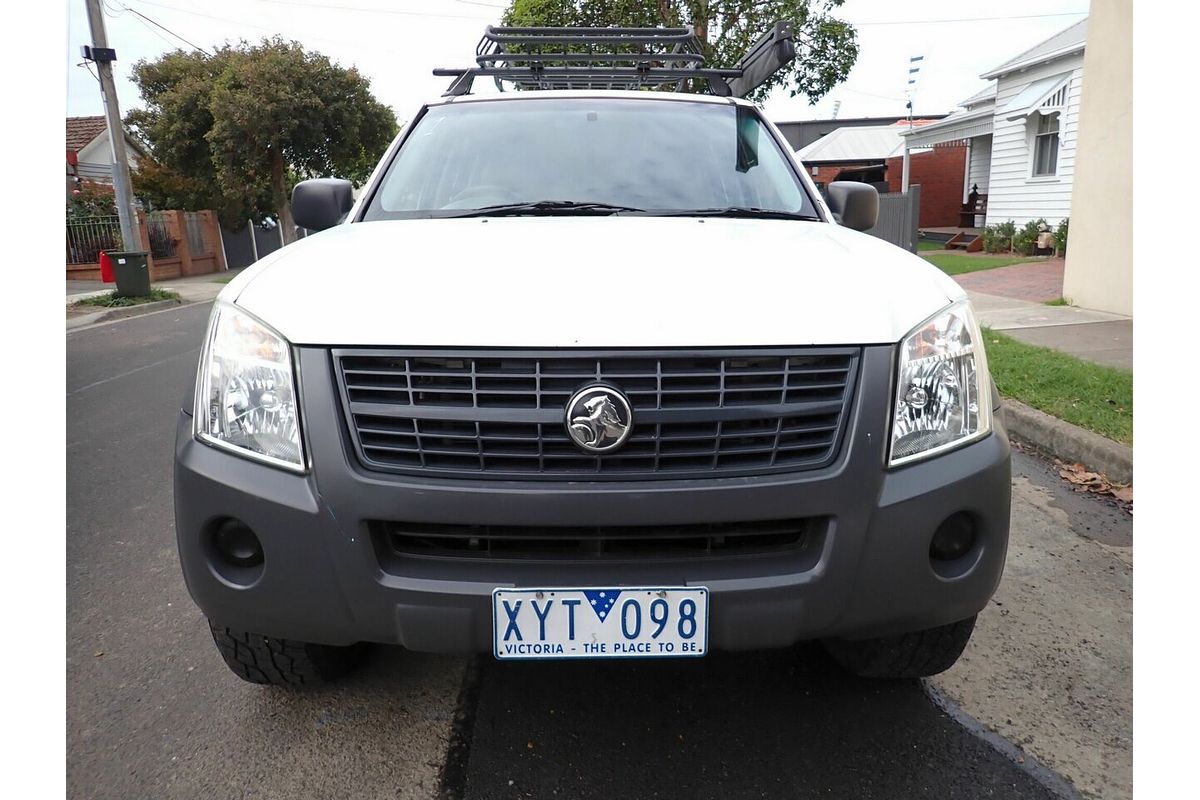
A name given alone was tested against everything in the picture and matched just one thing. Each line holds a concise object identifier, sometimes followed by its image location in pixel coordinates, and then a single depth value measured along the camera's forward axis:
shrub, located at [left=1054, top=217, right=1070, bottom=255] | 14.75
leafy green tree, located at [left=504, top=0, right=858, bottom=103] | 16.33
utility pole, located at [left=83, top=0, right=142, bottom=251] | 12.73
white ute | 1.74
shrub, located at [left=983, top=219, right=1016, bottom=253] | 16.91
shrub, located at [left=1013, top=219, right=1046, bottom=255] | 15.80
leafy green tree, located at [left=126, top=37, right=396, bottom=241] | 23.14
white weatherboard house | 15.52
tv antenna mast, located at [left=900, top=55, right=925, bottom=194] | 21.67
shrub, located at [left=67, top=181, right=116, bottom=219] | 19.72
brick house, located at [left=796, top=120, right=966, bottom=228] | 24.92
